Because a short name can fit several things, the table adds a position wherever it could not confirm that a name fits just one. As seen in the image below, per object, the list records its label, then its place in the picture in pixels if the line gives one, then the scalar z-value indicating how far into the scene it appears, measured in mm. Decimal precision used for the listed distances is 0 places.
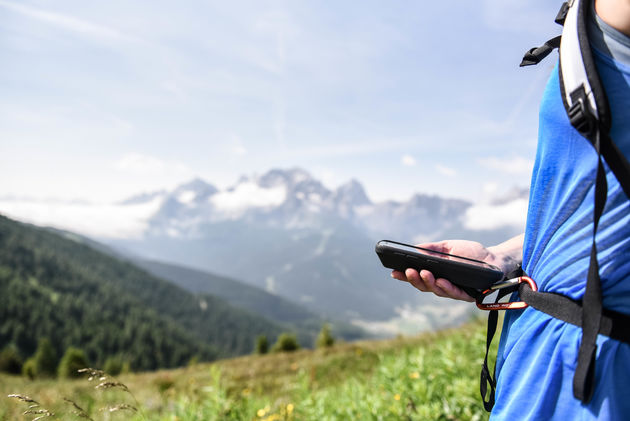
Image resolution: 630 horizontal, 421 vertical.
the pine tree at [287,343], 28047
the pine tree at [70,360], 36541
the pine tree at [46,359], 48806
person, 1352
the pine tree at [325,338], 25469
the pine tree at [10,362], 44541
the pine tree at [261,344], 37312
